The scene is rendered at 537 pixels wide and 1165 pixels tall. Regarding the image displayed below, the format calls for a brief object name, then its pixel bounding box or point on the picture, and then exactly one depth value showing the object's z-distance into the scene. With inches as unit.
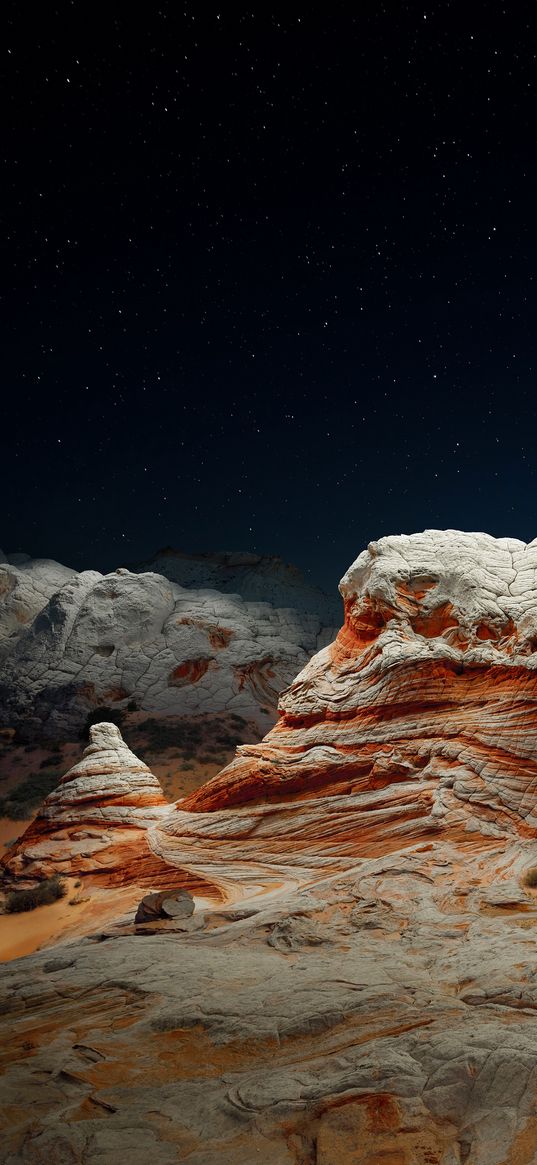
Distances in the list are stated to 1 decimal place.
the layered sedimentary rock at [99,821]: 453.1
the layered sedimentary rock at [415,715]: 371.2
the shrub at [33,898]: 418.0
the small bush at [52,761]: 930.7
